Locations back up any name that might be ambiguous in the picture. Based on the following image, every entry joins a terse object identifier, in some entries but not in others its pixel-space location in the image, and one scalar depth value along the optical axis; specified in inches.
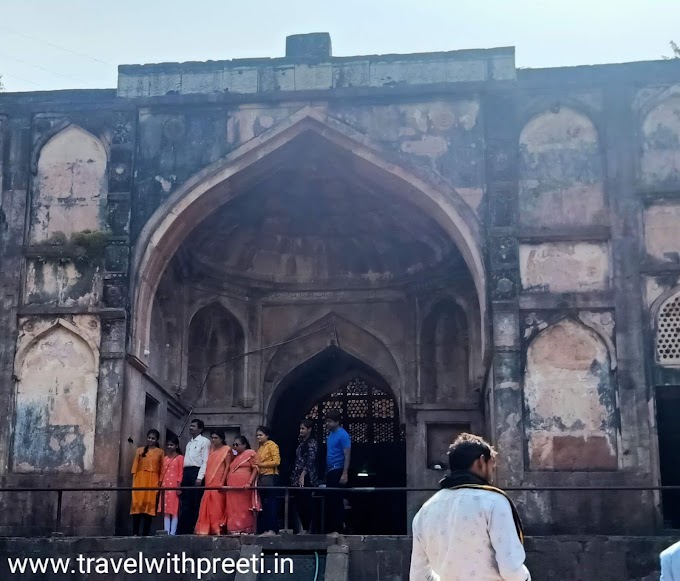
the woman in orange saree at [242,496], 479.2
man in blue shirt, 499.2
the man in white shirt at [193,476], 506.3
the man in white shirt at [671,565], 172.9
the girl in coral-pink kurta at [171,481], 492.4
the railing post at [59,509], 480.7
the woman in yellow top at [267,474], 478.6
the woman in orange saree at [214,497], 482.6
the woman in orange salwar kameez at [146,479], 496.4
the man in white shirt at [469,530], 178.9
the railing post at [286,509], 452.8
